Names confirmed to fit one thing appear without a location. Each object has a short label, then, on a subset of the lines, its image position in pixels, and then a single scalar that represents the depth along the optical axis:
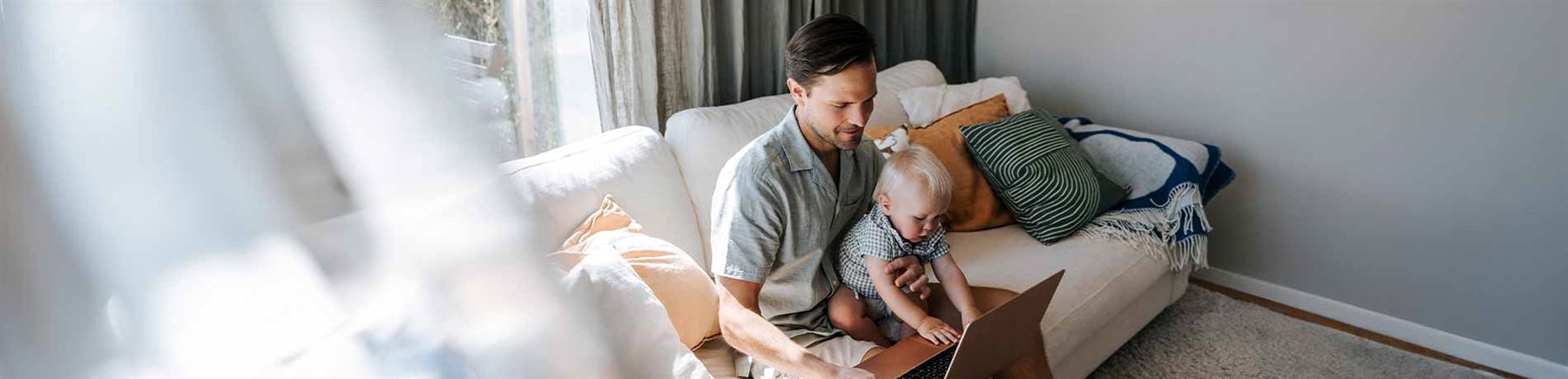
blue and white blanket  2.11
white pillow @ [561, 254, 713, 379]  0.57
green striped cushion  2.08
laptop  1.23
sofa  1.63
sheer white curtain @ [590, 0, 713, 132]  1.98
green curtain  2.22
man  1.28
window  1.86
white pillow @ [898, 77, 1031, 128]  2.36
